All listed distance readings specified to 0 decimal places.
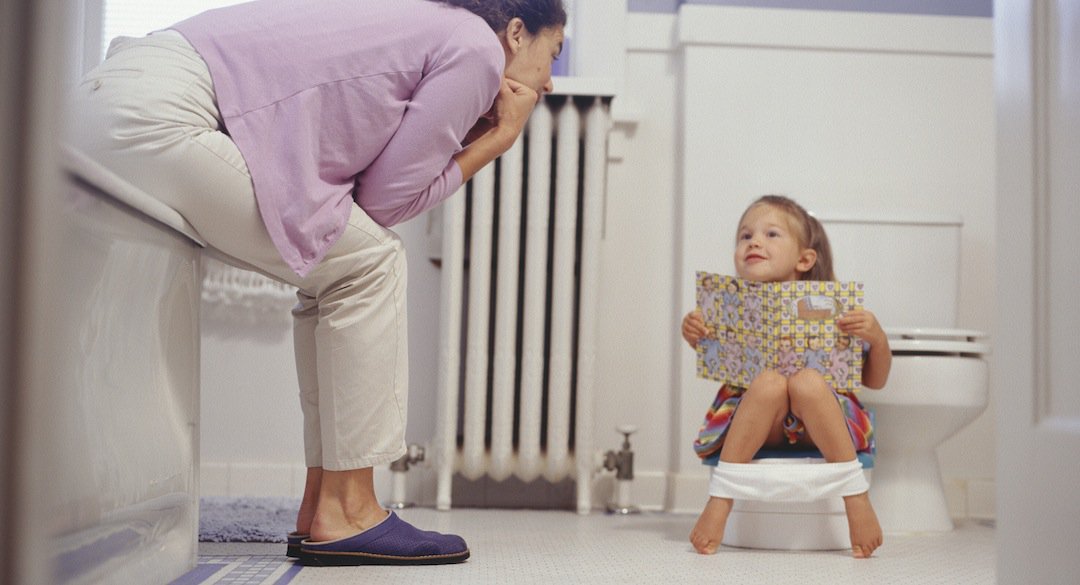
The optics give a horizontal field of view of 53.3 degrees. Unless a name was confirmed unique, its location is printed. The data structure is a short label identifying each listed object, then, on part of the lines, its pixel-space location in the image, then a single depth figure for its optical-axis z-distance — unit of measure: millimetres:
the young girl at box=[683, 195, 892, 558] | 1618
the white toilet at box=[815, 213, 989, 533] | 1984
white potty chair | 1622
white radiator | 2166
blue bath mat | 1587
